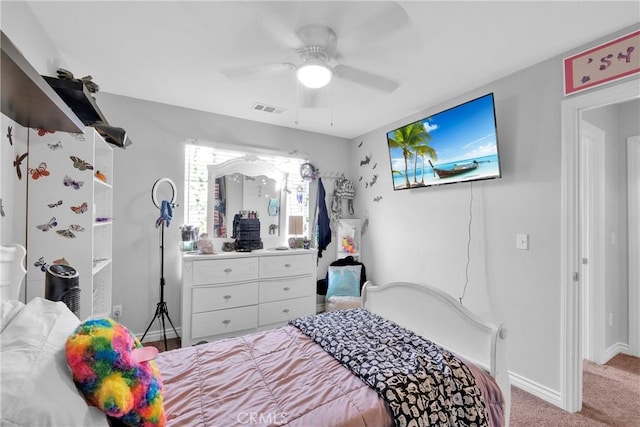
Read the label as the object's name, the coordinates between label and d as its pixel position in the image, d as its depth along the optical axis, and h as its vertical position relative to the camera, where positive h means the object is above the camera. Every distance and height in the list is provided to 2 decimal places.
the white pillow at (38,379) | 0.60 -0.37
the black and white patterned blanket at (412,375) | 1.17 -0.70
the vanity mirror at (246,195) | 3.39 +0.27
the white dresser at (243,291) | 2.83 -0.81
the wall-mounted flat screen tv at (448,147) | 2.38 +0.67
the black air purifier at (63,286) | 1.44 -0.36
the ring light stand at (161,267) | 2.89 -0.52
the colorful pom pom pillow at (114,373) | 0.75 -0.44
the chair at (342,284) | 3.72 -0.90
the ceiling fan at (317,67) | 1.81 +0.98
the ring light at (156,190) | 2.88 +0.27
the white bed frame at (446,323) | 1.47 -0.63
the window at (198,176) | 3.26 +0.46
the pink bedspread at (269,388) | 1.08 -0.74
